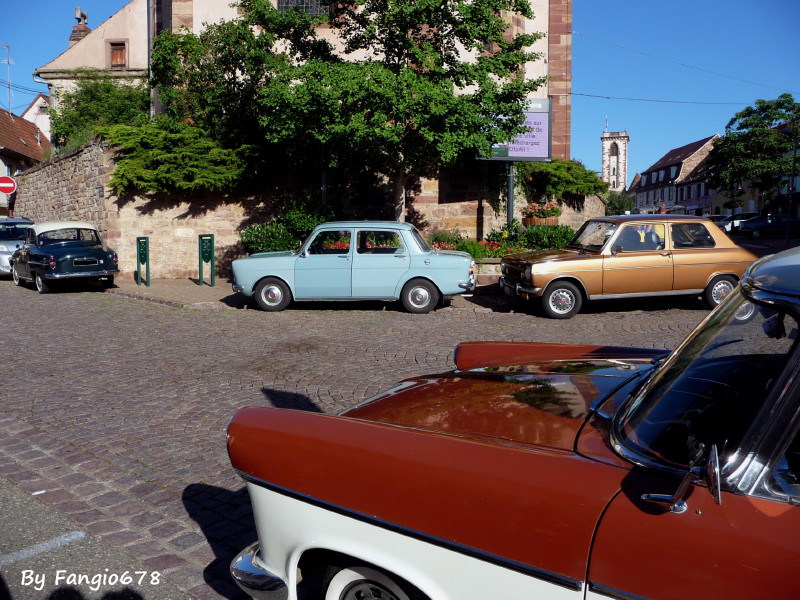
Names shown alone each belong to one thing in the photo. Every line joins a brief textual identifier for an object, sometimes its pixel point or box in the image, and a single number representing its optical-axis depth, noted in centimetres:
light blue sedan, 1182
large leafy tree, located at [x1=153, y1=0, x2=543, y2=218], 1306
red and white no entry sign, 2372
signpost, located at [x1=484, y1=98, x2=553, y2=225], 1788
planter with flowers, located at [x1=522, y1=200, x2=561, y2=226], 1897
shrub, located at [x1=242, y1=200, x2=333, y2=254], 1617
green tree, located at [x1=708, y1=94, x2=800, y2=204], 4294
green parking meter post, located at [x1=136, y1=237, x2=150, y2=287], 1628
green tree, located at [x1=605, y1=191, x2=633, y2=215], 5767
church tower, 11186
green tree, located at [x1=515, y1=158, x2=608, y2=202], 2011
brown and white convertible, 167
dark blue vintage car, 1522
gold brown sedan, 1114
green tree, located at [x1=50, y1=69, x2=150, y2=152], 2919
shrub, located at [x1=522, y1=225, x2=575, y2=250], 1537
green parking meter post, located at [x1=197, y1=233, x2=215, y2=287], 1503
